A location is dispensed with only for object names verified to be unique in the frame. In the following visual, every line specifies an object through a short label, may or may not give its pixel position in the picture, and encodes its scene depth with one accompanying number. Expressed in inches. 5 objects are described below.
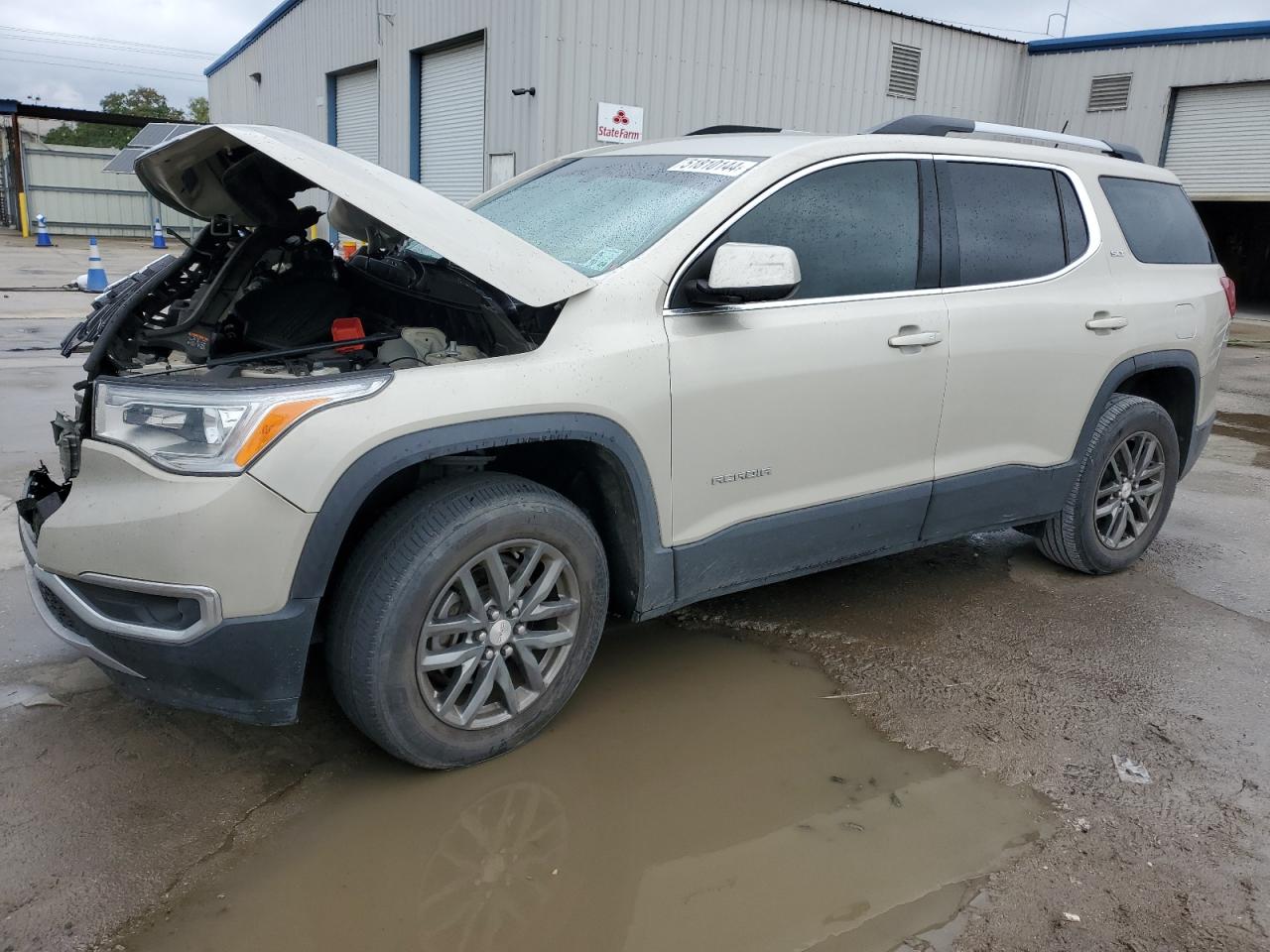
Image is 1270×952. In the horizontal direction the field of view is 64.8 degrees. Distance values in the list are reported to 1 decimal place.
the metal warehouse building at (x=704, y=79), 517.0
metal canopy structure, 1097.4
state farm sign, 520.1
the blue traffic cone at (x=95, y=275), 569.6
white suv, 96.2
